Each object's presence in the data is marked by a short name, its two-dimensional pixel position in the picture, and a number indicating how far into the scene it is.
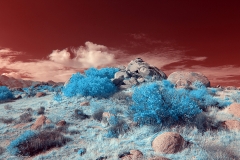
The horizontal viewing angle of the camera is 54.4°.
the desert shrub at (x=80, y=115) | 14.15
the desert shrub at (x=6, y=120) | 14.43
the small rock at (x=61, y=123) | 12.88
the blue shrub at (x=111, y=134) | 10.80
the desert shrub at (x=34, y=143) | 9.73
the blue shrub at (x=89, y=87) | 19.28
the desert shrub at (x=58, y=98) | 18.84
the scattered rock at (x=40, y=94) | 24.65
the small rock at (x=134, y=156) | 8.13
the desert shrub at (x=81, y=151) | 9.14
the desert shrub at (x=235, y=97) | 18.29
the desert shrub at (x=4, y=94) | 24.25
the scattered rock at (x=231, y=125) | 11.68
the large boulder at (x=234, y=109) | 13.90
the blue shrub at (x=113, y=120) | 12.23
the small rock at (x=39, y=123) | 12.73
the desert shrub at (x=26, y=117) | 14.23
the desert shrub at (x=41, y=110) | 15.73
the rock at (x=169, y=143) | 8.78
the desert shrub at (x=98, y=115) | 13.77
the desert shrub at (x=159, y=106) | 11.90
